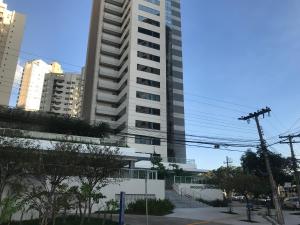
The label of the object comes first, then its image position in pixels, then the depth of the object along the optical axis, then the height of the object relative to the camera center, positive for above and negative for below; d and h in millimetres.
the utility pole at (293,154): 24169 +3394
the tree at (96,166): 14731 +1168
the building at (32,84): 110886 +45884
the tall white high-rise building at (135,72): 52421 +26966
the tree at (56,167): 13494 +1021
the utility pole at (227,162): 58355 +5925
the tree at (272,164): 35734 +3372
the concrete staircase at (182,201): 26904 -1631
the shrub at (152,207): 20362 -1726
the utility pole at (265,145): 17237 +3415
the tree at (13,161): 14776 +1427
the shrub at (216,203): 31384 -2008
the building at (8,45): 71559 +43795
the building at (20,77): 109055 +48221
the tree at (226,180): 22754 +696
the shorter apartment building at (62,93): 110703 +41768
